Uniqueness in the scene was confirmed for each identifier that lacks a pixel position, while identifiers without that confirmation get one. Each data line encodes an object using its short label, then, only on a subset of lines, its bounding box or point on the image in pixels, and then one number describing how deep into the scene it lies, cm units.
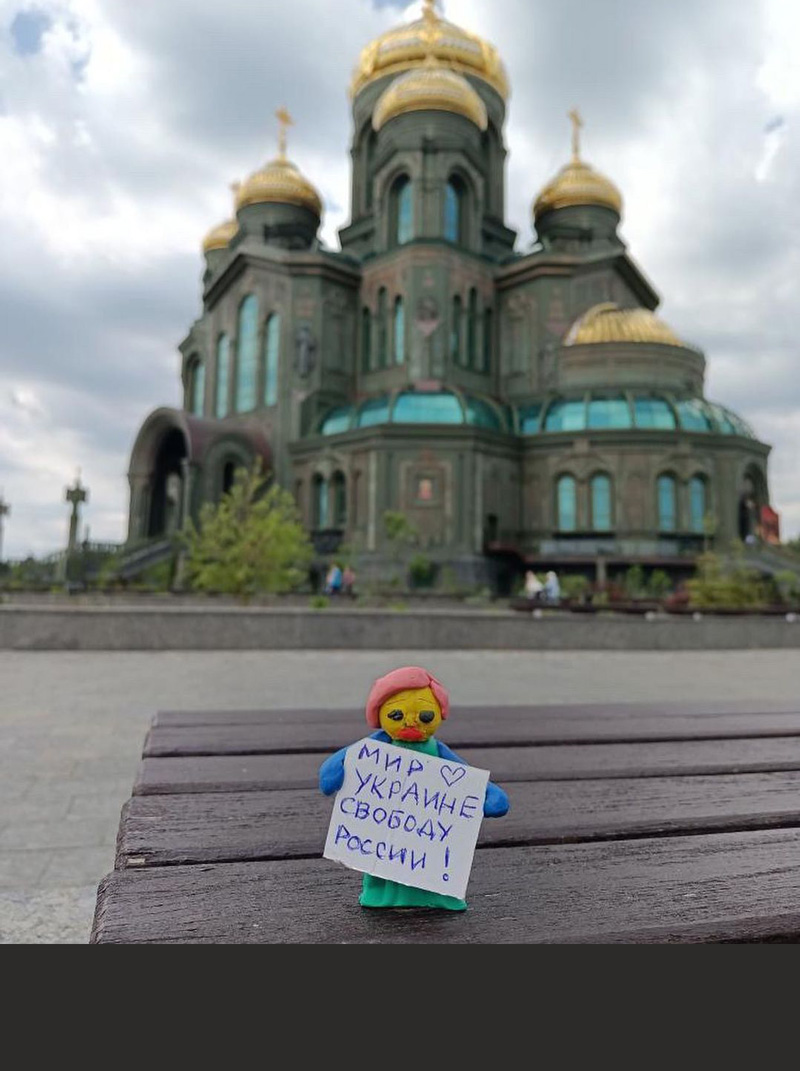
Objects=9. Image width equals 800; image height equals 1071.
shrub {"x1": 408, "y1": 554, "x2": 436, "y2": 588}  3095
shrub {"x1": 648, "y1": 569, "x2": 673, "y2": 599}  2840
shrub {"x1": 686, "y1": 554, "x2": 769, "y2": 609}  2099
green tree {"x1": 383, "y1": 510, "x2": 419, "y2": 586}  3066
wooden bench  142
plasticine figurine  164
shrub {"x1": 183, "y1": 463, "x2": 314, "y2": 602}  2117
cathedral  3256
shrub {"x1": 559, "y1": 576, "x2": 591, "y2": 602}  2675
